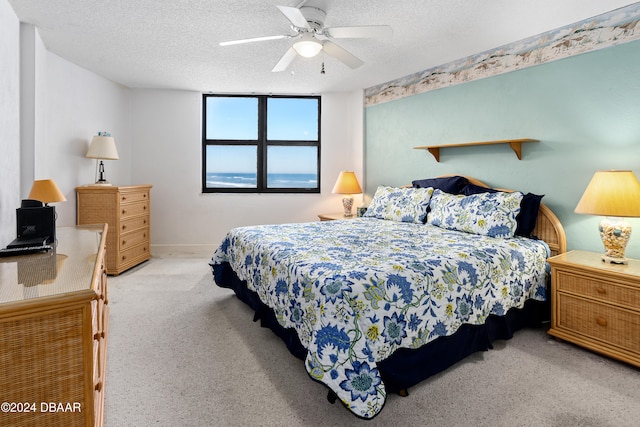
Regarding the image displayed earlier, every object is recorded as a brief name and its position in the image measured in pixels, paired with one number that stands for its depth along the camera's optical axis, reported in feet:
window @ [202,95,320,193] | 17.19
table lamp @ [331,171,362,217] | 15.24
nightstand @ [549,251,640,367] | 6.88
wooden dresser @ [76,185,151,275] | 12.97
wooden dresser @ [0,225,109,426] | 3.37
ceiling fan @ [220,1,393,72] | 7.53
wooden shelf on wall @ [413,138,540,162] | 9.92
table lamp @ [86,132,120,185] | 13.07
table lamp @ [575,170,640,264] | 7.26
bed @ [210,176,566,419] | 5.37
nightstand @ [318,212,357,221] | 14.93
